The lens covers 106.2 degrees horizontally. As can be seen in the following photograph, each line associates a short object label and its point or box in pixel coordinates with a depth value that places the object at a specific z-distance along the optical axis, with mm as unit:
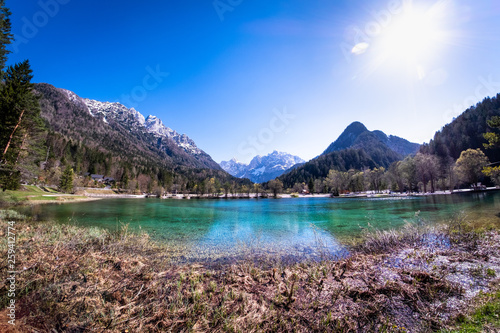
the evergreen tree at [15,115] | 20405
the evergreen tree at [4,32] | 24103
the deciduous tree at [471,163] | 72125
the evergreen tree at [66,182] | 80125
